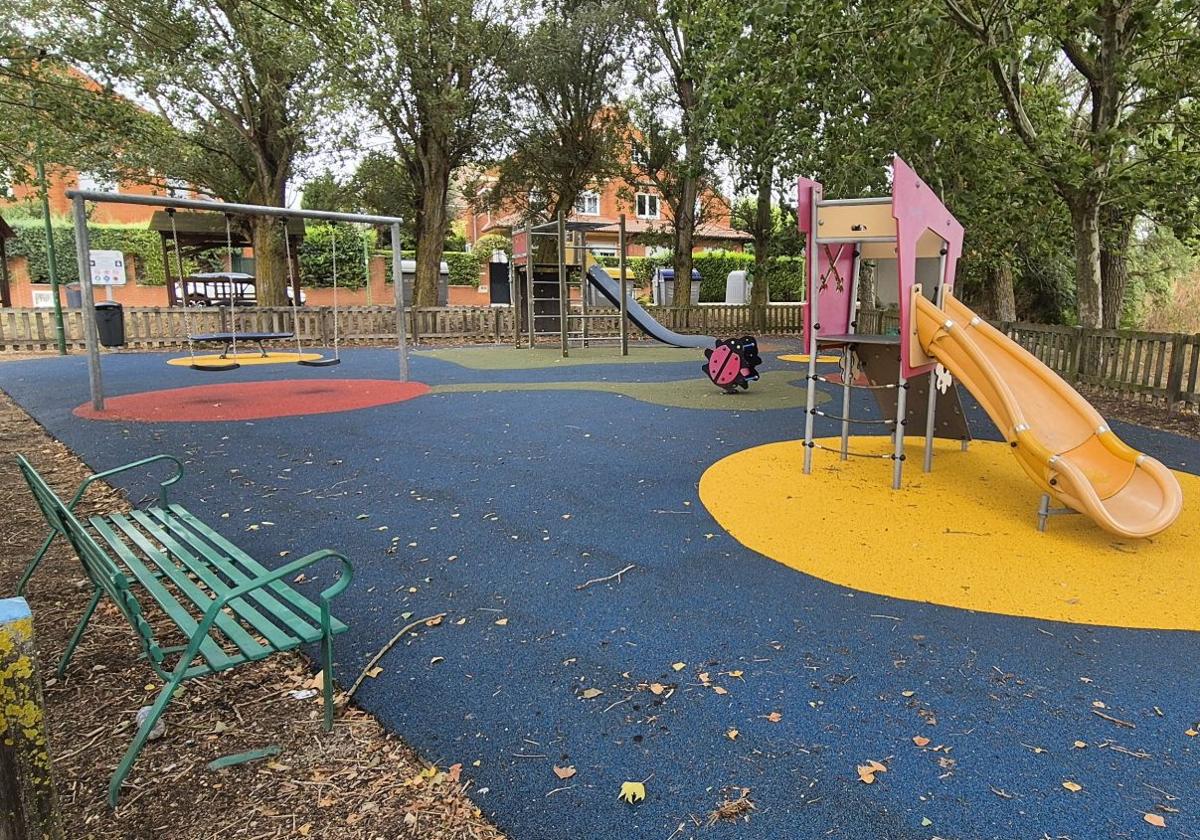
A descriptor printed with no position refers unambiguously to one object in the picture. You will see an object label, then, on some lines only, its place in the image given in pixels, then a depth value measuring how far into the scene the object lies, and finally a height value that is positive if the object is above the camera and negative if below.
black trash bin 14.77 -0.12
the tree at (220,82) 13.77 +5.06
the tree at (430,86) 16.58 +5.53
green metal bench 2.04 -0.94
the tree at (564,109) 18.88 +5.73
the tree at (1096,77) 7.60 +2.69
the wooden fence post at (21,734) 1.34 -0.77
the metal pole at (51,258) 12.30 +1.14
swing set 7.71 +0.76
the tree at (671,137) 19.34 +4.89
